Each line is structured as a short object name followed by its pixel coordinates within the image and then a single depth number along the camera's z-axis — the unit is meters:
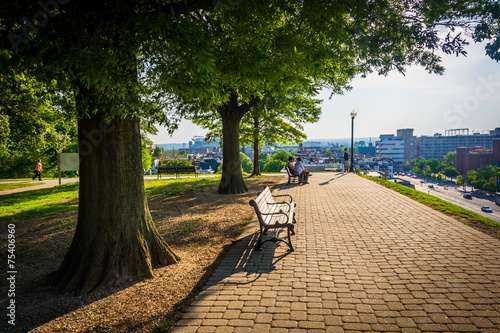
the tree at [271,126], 18.77
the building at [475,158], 86.88
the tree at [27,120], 11.94
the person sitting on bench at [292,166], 16.23
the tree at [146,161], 48.22
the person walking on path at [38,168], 22.07
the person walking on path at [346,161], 23.78
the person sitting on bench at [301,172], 16.25
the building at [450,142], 180.88
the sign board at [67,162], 16.45
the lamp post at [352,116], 23.55
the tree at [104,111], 3.47
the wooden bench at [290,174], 16.18
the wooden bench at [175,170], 21.42
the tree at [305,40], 4.39
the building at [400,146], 181.01
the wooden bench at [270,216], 5.59
